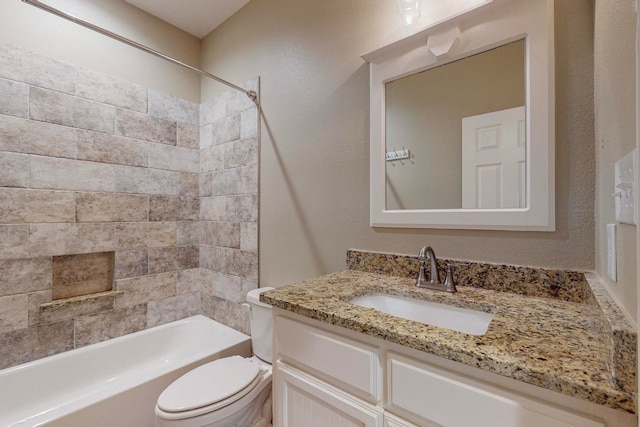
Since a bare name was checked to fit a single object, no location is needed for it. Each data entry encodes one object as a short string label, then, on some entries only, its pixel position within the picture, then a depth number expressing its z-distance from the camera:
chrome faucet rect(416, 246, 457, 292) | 1.14
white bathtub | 1.36
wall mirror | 1.02
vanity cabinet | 0.60
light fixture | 1.27
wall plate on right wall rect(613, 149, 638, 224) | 0.52
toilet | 1.18
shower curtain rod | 1.26
